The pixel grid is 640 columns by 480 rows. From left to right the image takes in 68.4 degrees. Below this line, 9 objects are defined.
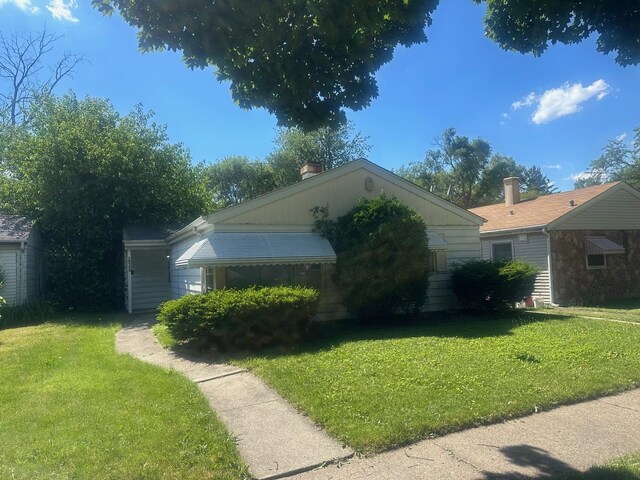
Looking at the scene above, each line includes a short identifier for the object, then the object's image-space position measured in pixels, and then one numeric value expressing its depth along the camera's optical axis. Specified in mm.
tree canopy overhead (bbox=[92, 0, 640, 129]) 4691
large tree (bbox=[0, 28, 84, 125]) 29078
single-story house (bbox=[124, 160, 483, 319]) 11594
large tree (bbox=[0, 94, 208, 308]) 18078
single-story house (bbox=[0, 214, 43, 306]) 16062
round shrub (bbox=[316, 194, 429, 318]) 11289
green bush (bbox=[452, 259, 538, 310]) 12406
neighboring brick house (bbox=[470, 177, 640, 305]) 16312
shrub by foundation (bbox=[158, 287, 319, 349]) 8734
